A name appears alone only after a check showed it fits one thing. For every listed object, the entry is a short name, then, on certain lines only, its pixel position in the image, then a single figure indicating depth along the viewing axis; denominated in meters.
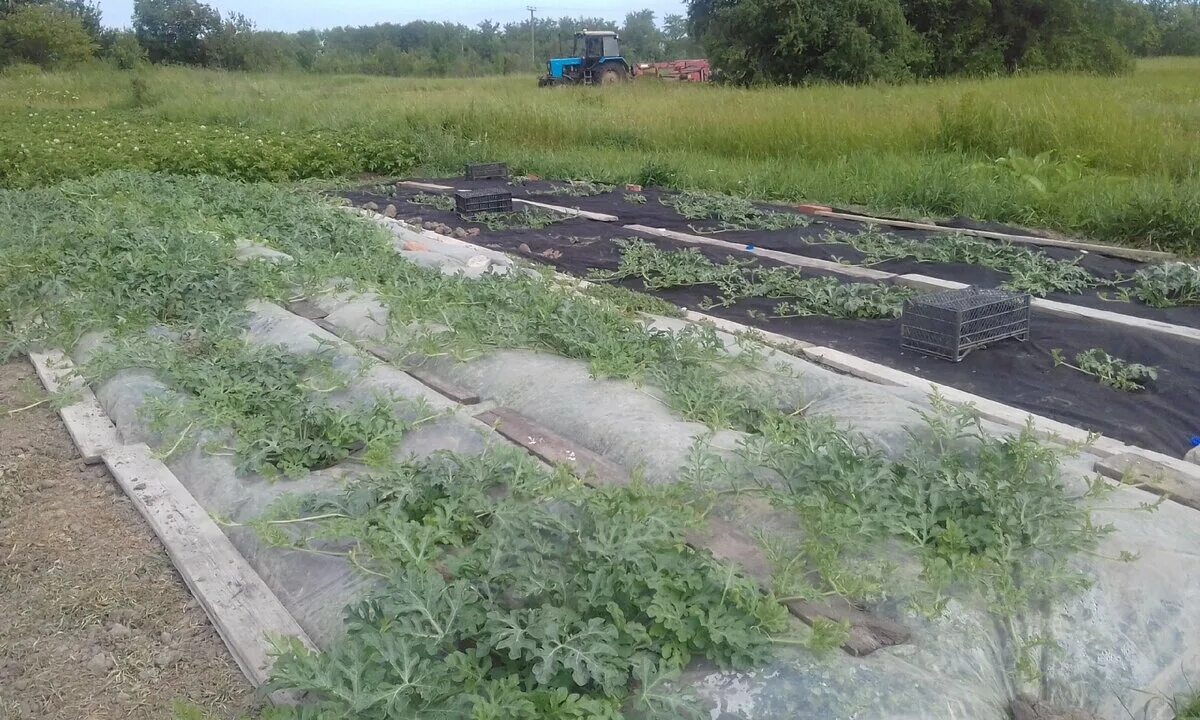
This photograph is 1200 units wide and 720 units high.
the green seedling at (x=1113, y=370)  4.32
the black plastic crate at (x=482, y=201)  9.35
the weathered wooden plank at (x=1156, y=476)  3.05
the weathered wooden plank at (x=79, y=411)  3.87
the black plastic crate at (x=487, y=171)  12.09
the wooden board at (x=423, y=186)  11.62
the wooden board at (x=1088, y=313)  4.93
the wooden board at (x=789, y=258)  6.43
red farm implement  31.66
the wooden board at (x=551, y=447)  3.12
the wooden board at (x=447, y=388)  3.93
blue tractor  28.12
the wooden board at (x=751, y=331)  4.88
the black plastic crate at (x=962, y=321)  4.65
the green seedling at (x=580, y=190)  10.55
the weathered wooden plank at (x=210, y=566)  2.55
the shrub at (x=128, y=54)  38.81
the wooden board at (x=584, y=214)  8.98
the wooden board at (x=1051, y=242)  6.60
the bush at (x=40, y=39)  37.94
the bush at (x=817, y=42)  24.69
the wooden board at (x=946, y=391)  3.70
